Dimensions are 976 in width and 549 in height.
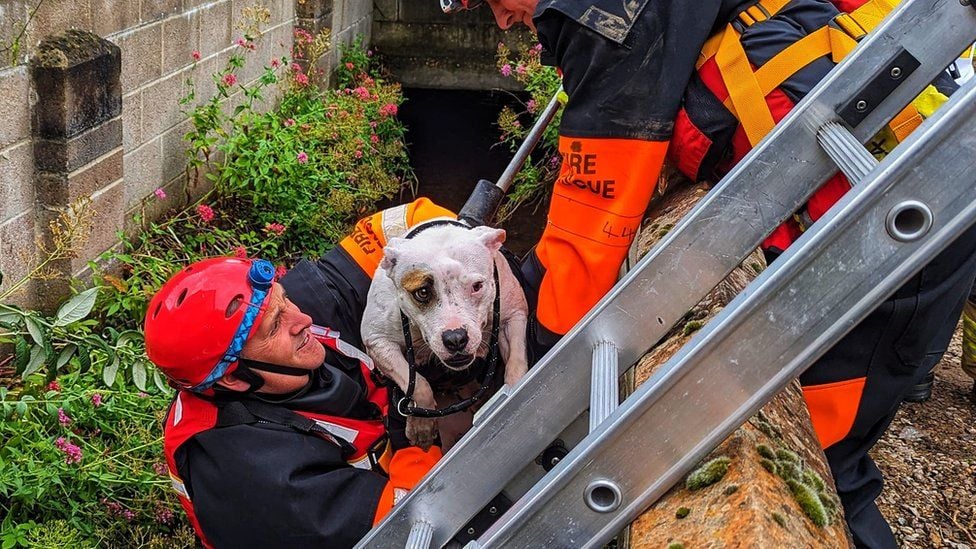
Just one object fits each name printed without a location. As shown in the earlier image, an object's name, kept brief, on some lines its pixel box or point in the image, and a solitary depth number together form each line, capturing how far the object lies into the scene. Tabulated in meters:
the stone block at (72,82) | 4.45
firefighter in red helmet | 2.88
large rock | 1.57
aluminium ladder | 1.41
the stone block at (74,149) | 4.58
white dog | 3.17
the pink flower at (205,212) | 6.00
